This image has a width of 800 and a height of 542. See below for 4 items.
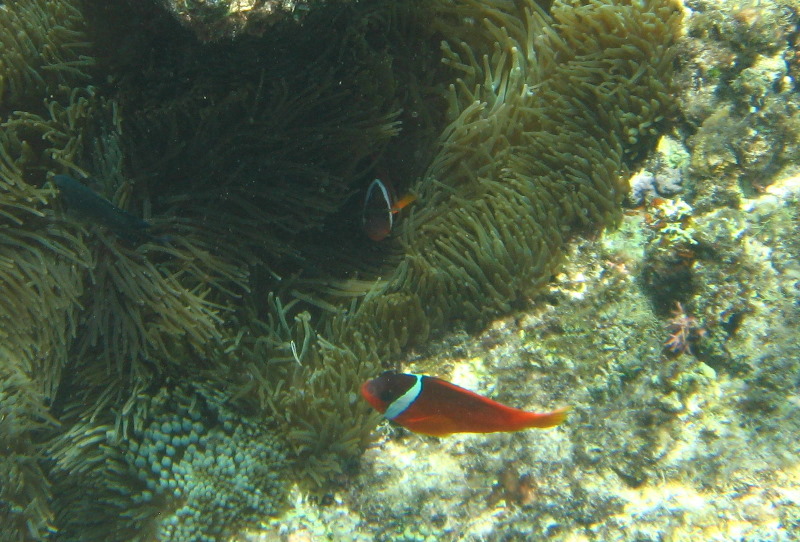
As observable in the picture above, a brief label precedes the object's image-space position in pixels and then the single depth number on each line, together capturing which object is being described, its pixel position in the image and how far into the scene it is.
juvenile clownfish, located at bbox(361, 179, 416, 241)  0.83
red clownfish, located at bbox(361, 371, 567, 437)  0.76
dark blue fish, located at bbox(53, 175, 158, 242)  0.76
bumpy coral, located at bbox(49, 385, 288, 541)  0.79
